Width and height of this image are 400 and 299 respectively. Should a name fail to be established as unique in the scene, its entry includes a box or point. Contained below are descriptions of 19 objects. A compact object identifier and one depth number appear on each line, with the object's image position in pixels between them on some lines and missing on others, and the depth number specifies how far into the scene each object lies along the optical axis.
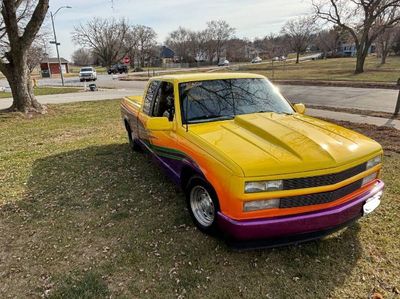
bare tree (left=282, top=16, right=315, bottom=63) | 68.88
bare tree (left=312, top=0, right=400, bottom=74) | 28.20
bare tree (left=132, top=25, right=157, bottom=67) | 86.25
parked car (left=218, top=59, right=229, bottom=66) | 70.38
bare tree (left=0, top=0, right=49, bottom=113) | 10.76
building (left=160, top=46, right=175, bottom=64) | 97.86
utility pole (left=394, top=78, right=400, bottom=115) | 9.91
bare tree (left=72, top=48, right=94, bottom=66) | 109.81
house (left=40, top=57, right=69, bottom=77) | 58.53
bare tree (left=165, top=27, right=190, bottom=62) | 95.44
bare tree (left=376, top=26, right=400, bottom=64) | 43.68
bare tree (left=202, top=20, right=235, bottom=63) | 95.06
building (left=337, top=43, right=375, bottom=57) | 95.76
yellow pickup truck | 2.66
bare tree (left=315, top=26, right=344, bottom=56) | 87.31
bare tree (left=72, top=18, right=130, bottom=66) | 80.06
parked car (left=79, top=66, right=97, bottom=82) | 39.22
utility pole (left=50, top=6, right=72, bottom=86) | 27.34
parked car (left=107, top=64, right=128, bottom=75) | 57.38
